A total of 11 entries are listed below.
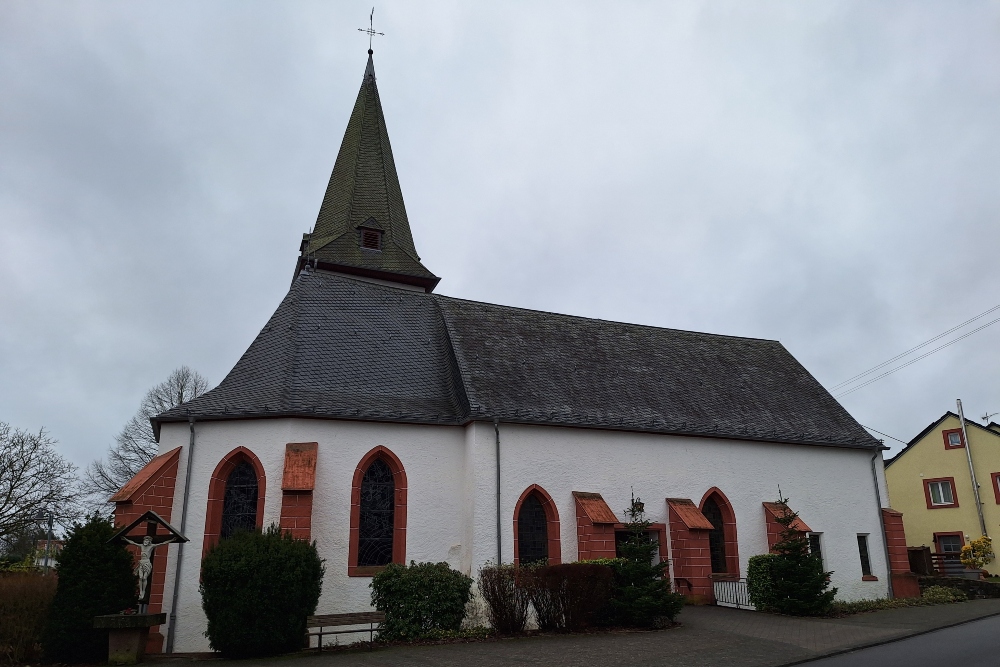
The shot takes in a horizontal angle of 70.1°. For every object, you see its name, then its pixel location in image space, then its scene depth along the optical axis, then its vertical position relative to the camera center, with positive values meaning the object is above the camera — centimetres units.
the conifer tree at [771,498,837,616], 1709 -79
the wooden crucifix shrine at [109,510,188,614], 1255 +16
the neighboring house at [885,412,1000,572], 3216 +285
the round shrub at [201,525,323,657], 1229 -79
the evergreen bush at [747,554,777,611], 1783 -87
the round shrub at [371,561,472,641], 1427 -103
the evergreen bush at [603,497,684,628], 1493 -90
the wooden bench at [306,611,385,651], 1448 -141
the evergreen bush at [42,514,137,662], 1198 -68
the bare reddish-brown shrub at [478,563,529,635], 1460 -102
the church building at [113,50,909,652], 1595 +239
